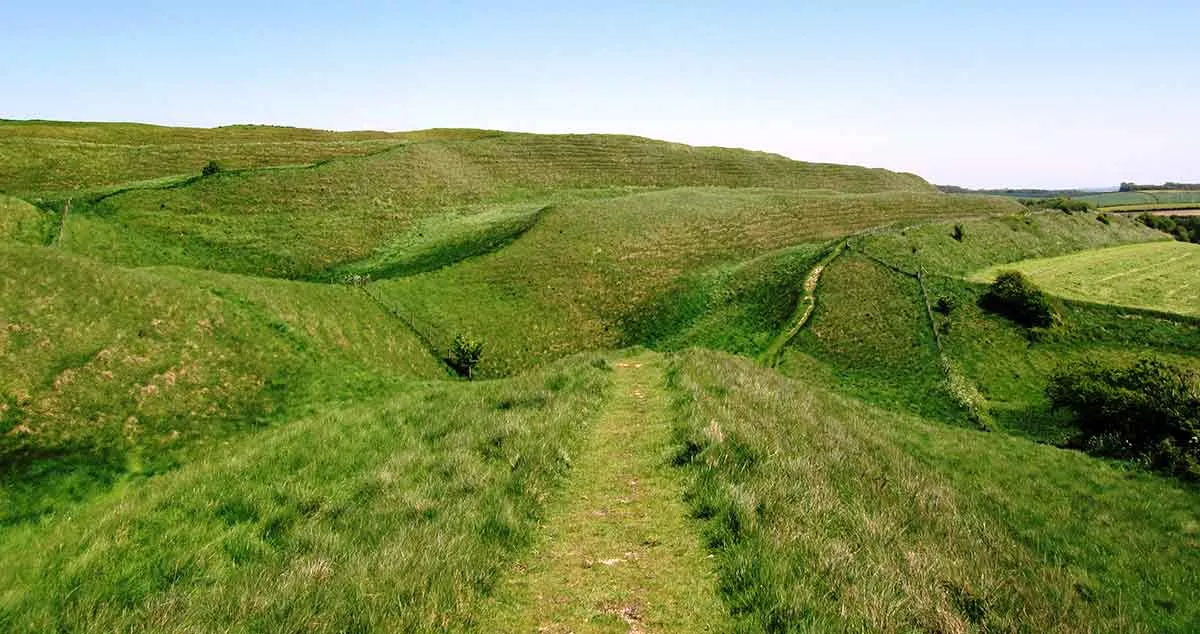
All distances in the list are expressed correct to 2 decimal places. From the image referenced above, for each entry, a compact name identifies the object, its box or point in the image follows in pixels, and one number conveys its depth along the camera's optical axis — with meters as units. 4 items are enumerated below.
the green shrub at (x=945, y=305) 39.97
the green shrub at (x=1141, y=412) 22.00
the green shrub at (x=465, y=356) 37.72
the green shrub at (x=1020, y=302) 37.91
